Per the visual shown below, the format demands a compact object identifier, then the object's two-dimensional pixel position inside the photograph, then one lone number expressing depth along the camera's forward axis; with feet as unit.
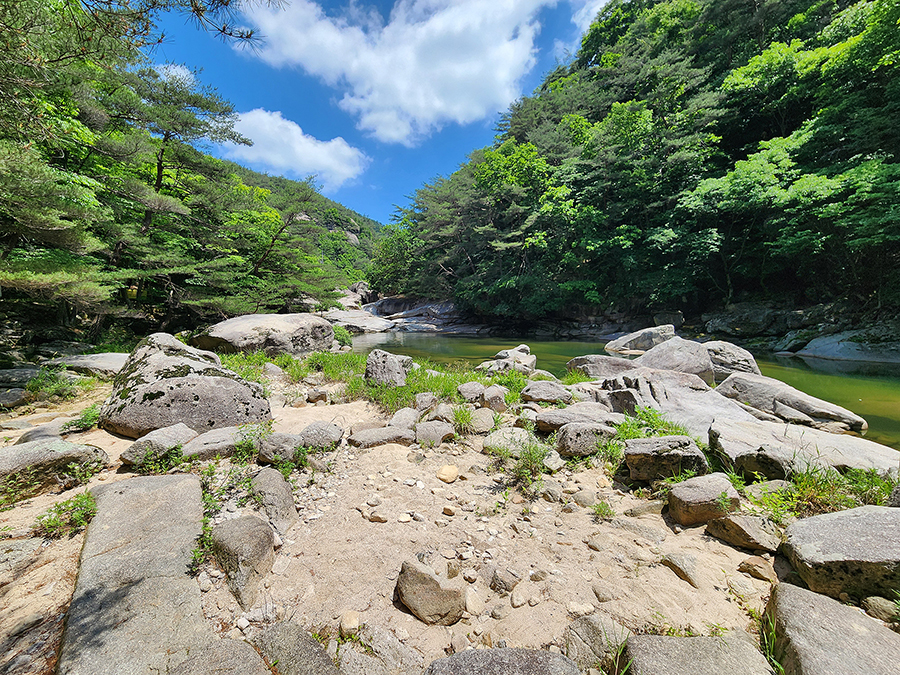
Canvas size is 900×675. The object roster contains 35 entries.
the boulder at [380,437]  12.73
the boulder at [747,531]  7.22
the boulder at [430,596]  5.91
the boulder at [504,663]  4.76
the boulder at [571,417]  14.01
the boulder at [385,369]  19.76
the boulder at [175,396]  11.98
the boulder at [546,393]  18.65
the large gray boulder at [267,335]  28.17
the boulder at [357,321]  83.48
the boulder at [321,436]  11.85
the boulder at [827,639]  4.28
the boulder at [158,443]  9.54
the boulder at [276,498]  8.24
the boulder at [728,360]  27.07
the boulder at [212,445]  10.32
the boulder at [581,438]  12.11
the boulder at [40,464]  7.89
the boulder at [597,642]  5.14
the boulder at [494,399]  17.31
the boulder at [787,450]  9.45
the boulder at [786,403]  16.44
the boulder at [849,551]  5.43
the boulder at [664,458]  10.09
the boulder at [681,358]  24.04
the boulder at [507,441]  12.06
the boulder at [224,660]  4.51
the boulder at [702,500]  8.02
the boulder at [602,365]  27.68
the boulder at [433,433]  13.12
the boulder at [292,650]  4.94
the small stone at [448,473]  10.71
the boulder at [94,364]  18.85
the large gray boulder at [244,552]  6.15
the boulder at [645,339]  41.14
